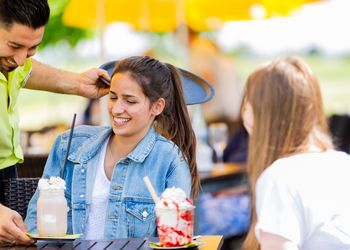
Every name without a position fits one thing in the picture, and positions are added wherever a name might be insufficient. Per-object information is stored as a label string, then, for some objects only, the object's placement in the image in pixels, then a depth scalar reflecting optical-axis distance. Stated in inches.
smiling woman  151.5
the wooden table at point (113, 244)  134.5
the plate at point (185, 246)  129.5
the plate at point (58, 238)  136.9
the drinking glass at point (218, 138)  366.7
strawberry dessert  128.4
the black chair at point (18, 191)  166.1
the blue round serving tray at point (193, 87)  176.8
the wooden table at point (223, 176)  313.0
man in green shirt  141.8
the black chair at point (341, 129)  403.6
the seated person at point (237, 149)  347.7
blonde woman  116.4
